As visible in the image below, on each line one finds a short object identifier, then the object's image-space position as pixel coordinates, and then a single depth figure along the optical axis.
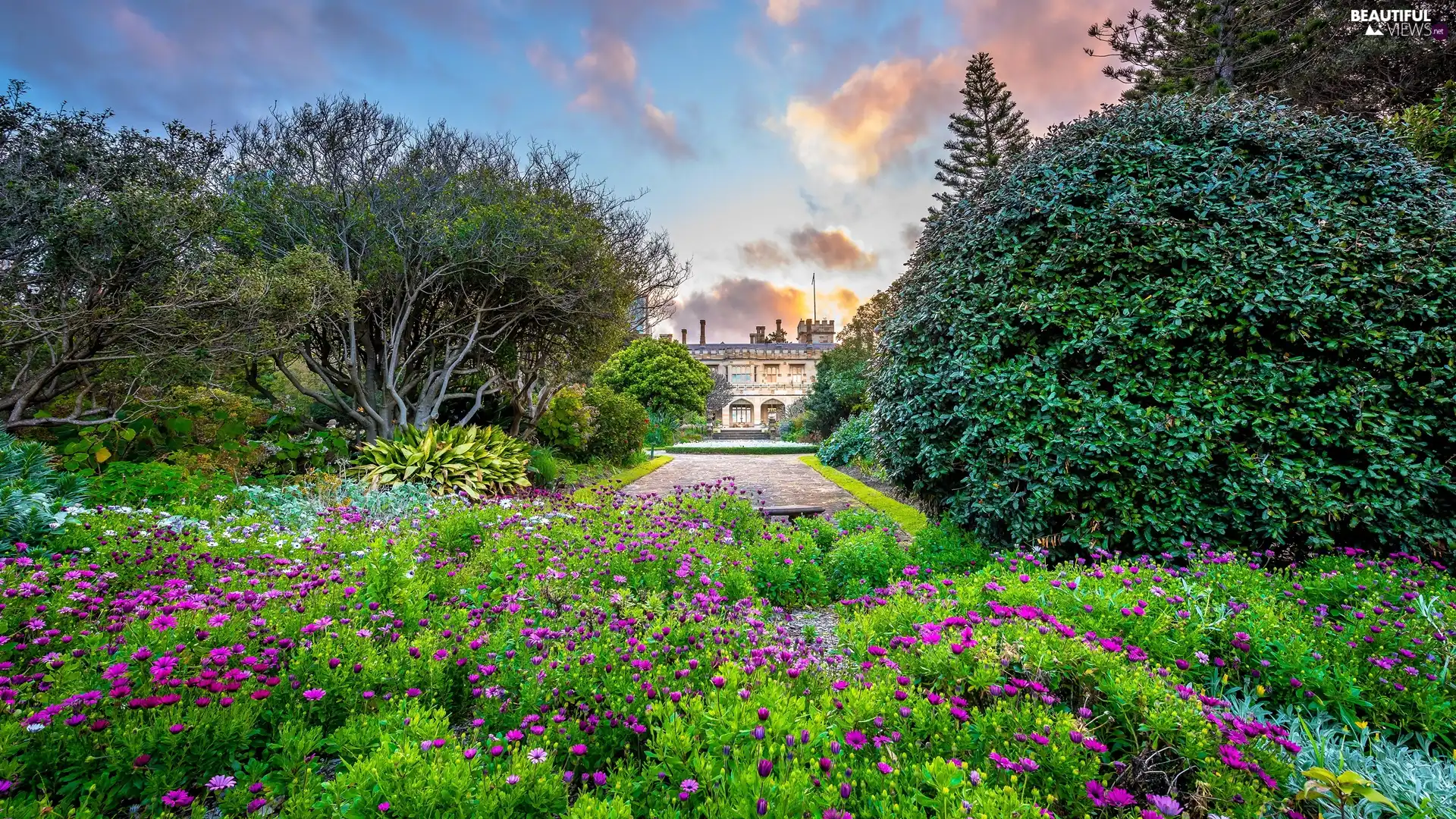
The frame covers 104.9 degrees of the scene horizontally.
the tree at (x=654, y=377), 31.83
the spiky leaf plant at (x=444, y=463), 7.87
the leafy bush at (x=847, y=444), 15.09
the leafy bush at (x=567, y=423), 14.27
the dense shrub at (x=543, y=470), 10.54
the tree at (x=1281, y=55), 10.87
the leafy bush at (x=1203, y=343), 3.74
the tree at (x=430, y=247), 8.44
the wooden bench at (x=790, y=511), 6.88
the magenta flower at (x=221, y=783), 1.44
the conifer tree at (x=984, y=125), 21.58
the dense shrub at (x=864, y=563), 4.45
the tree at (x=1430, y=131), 5.95
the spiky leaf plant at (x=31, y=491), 3.32
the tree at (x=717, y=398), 50.84
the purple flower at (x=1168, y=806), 1.36
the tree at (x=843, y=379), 24.17
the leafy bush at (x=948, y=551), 4.58
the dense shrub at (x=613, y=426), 15.54
